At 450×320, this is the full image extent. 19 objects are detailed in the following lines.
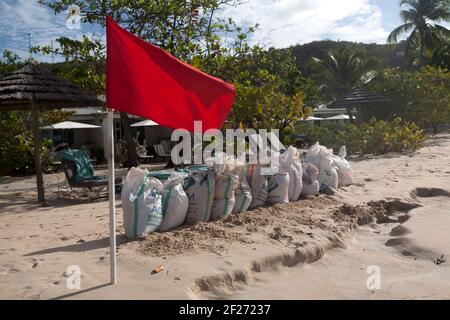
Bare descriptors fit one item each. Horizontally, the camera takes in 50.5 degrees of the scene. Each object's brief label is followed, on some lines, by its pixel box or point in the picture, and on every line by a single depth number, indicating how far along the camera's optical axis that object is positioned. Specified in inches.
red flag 140.8
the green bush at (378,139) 580.7
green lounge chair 323.0
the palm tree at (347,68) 1320.1
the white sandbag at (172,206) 195.2
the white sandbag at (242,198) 222.5
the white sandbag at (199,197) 204.1
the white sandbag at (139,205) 182.5
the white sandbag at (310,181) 269.7
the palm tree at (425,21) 1269.8
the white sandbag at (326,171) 286.7
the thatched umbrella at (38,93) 297.1
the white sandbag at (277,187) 243.6
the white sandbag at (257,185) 237.0
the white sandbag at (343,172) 312.0
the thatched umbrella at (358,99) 770.2
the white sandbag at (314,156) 288.4
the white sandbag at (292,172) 255.6
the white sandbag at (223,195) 211.0
